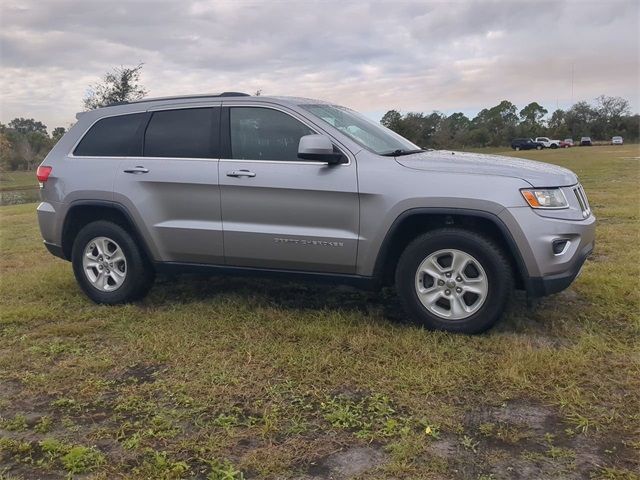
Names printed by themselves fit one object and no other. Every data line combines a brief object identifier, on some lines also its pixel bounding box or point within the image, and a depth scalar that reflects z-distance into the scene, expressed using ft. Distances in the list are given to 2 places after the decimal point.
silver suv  13.23
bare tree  94.37
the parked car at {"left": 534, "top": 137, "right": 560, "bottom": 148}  224.10
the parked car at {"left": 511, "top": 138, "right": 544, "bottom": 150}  213.05
